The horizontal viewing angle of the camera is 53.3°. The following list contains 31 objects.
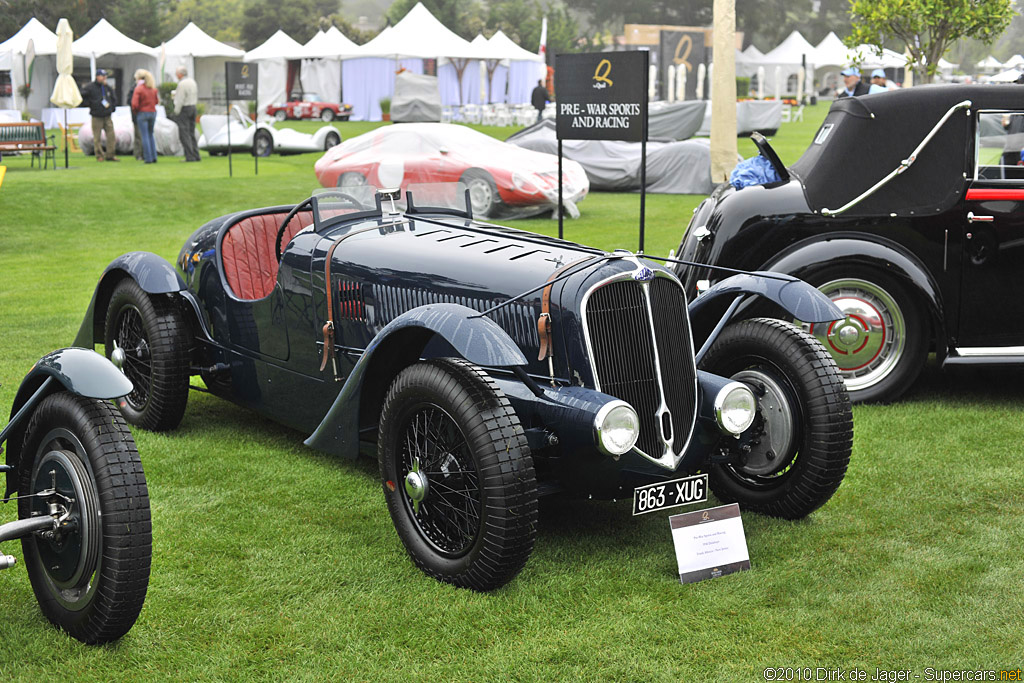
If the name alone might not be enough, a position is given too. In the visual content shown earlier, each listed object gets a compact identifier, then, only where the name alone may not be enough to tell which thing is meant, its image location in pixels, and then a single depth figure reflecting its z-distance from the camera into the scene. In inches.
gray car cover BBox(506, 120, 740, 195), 701.9
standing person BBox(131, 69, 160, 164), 795.4
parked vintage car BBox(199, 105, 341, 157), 975.0
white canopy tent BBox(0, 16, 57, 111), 1174.3
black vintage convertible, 237.9
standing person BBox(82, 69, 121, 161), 784.3
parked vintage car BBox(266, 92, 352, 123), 1544.0
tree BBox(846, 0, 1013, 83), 543.2
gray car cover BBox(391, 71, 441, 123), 1346.0
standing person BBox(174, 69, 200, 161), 835.4
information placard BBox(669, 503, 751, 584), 150.9
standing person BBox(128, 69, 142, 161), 845.8
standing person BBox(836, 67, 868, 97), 569.9
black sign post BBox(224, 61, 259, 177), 776.9
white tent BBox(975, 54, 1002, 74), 3383.4
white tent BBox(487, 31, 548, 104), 1649.9
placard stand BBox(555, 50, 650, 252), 287.6
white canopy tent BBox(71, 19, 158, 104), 1204.5
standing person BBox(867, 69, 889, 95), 593.6
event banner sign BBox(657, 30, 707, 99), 1871.3
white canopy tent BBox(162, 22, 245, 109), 1349.3
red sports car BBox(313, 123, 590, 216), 572.7
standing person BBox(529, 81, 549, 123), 1118.4
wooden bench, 754.2
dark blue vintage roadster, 146.6
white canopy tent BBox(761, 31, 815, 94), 2335.1
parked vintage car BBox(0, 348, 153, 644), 120.9
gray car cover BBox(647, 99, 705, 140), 1020.5
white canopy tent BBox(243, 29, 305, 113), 1598.2
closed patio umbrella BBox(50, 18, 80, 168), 772.0
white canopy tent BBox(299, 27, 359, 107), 1545.3
